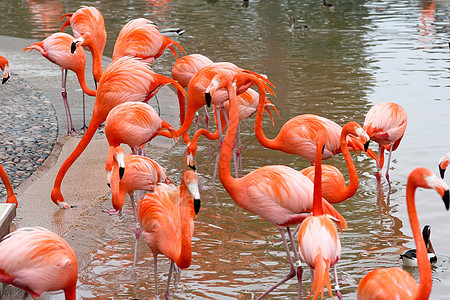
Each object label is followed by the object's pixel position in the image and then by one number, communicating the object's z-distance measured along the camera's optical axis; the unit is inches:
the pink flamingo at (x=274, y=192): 334.3
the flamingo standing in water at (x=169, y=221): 301.1
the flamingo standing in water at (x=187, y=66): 540.4
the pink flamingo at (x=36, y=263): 280.4
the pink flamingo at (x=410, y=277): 245.2
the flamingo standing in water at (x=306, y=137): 431.5
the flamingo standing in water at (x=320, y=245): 289.3
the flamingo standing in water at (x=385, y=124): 458.6
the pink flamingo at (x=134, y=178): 361.1
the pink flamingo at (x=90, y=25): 614.2
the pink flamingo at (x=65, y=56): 579.5
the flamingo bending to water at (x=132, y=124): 431.5
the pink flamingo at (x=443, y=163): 386.6
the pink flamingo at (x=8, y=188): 389.7
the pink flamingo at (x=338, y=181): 376.5
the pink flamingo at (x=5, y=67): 454.9
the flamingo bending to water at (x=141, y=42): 568.4
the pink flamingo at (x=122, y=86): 477.1
